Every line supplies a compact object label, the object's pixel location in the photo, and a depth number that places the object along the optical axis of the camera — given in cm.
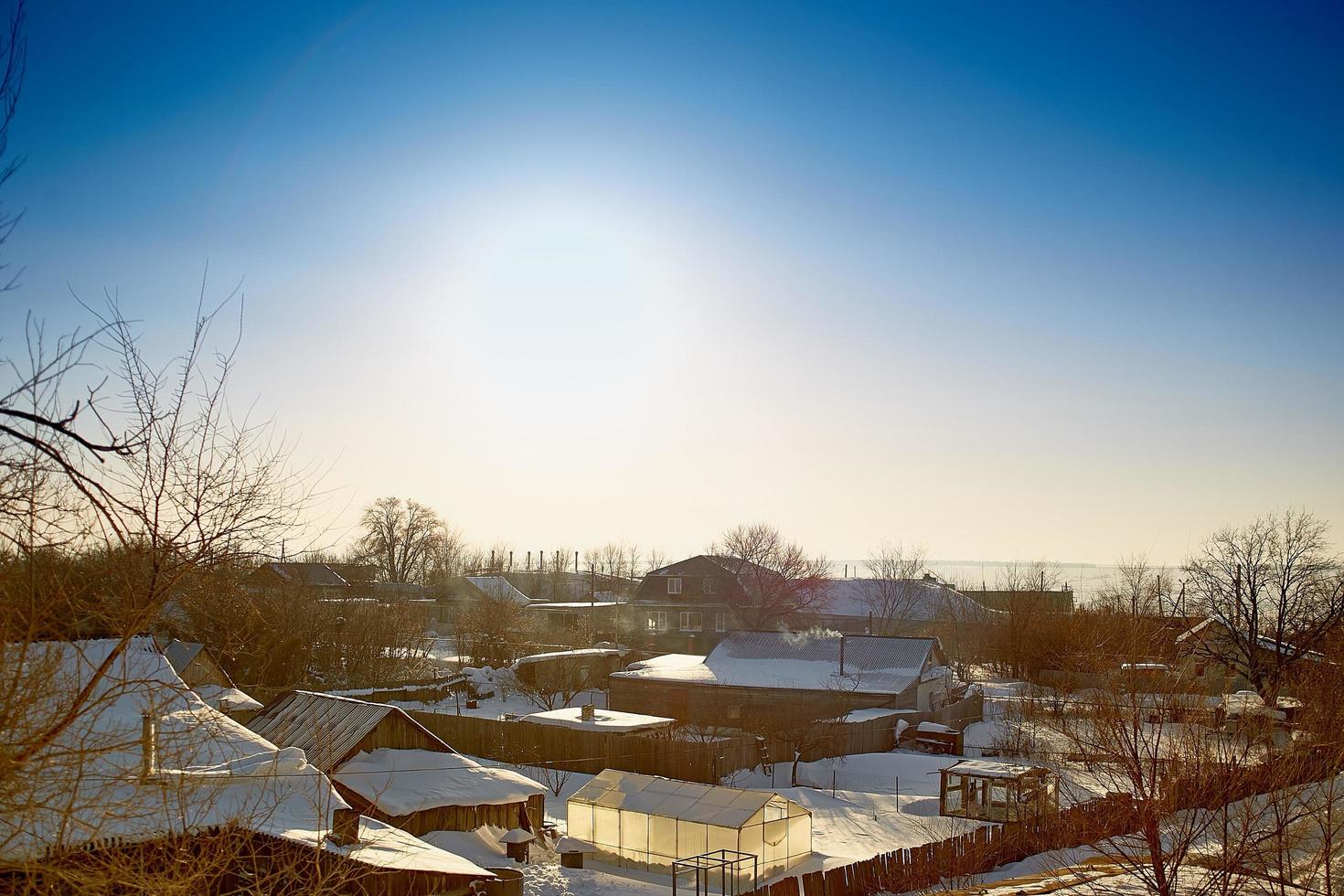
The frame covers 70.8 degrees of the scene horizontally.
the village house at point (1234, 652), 3953
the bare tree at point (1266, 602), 4406
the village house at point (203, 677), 2744
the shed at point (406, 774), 2312
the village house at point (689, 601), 7125
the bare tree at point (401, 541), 9762
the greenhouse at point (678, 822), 2273
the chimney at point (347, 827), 1576
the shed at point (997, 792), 2847
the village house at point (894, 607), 8181
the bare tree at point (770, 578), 7288
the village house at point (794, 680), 4256
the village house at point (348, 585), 4225
